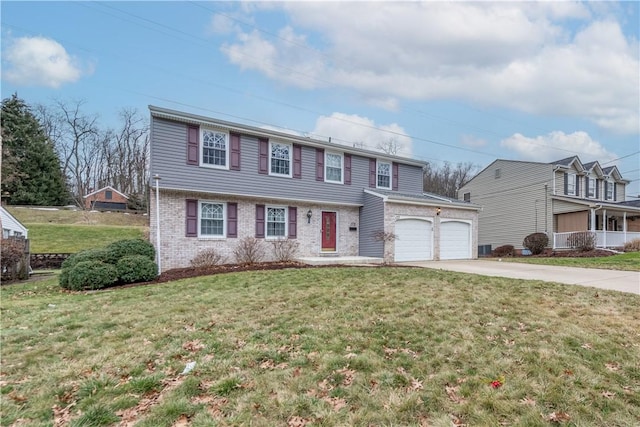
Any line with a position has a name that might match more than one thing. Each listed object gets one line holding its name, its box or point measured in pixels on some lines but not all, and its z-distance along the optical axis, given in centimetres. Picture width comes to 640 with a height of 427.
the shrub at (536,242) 2023
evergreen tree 3007
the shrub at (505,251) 2119
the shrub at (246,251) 1310
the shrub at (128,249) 985
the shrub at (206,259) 1212
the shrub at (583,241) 1897
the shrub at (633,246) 1907
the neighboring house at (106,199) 3600
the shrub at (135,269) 951
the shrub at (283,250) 1406
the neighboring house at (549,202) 2120
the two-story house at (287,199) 1220
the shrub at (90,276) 891
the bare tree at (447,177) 4078
